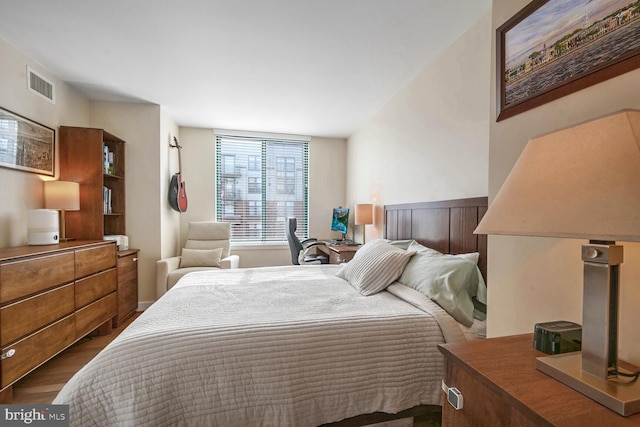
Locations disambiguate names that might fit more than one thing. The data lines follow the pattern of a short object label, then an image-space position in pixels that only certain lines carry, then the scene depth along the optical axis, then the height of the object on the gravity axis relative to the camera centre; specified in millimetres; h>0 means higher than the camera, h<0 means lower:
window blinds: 4512 +395
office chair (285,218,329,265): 3654 -548
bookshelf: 2768 +342
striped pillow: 1869 -406
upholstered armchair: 3230 -618
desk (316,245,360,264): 3213 -513
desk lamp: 3566 -55
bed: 1076 -650
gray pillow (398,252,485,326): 1488 -418
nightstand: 581 -424
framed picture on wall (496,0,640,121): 825 +562
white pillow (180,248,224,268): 3594 -641
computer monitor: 4348 -166
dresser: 1656 -660
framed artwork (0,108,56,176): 2096 +513
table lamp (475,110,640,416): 521 -2
